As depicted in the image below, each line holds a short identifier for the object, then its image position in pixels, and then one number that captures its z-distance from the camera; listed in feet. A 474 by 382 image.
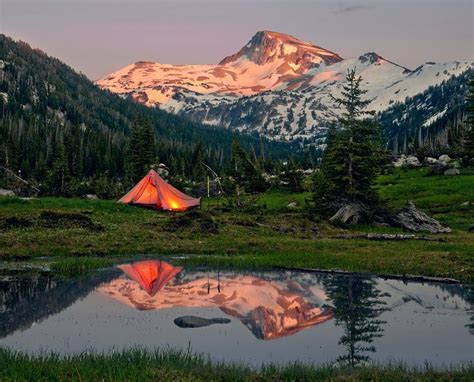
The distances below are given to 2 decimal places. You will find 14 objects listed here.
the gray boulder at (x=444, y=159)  270.73
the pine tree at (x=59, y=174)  296.30
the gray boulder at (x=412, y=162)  271.63
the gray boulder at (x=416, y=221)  129.80
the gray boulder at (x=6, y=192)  197.57
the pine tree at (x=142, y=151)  269.23
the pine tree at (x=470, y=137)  225.76
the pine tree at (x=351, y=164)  150.20
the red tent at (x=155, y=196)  163.32
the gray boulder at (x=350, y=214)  146.30
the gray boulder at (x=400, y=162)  296.22
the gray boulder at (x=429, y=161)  264.54
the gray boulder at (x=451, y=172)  222.11
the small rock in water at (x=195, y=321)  54.54
